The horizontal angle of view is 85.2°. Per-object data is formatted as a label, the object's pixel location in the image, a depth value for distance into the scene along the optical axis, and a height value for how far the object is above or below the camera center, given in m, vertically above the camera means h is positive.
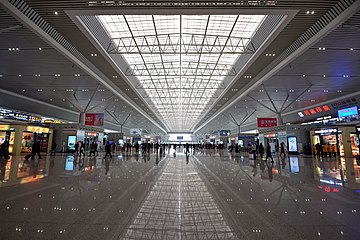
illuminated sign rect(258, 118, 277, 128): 28.52 +3.47
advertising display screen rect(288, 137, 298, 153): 24.84 +0.11
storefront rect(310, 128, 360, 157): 19.27 +0.81
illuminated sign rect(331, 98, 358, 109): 23.98 +5.53
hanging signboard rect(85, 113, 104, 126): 27.05 +3.70
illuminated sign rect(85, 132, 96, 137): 29.16 +1.82
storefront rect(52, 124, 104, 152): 25.80 +1.29
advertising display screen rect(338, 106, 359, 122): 22.76 +3.81
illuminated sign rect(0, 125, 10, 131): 20.44 +1.95
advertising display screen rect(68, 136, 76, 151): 25.91 +0.63
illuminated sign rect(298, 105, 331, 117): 28.97 +5.62
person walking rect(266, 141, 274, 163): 14.45 -0.45
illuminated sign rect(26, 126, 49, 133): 21.95 +1.94
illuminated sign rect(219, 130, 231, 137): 49.17 +3.22
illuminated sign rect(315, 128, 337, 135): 20.91 +1.68
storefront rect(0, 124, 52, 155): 20.55 +1.08
